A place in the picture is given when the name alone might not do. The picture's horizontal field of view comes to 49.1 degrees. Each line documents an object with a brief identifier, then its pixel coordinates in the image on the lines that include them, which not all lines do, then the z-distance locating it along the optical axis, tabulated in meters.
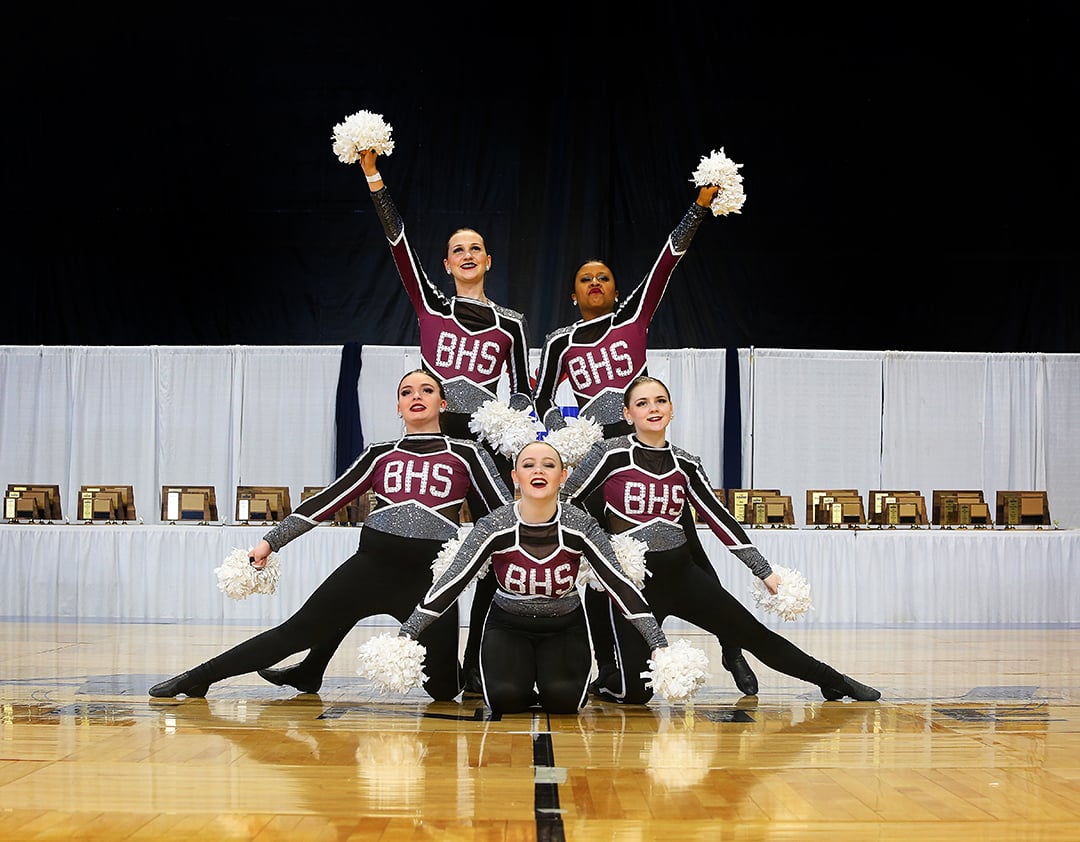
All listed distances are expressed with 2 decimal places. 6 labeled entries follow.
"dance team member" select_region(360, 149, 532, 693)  4.78
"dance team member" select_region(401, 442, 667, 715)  4.10
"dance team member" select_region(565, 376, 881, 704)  4.51
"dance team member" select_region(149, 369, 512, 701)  4.39
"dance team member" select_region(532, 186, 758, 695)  4.82
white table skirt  8.04
